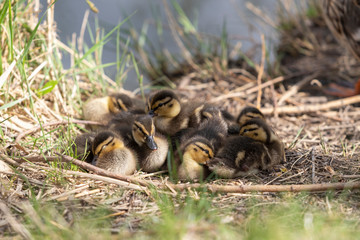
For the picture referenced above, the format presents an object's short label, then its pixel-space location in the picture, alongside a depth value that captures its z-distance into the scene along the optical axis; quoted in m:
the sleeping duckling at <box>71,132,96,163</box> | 5.53
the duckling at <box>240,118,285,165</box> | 5.54
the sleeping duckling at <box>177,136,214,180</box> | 5.13
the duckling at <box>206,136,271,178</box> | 5.08
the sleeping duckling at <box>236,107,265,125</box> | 6.20
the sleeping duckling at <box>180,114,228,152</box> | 5.60
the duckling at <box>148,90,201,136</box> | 6.03
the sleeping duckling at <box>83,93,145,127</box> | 6.91
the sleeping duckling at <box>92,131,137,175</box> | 5.23
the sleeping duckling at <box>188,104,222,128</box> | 6.08
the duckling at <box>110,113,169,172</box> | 5.37
